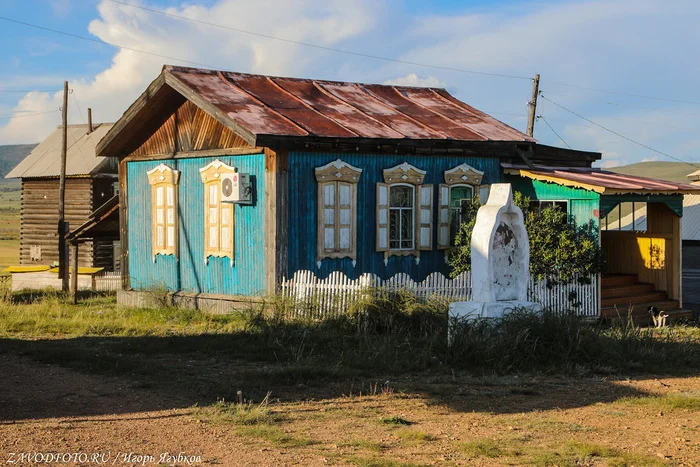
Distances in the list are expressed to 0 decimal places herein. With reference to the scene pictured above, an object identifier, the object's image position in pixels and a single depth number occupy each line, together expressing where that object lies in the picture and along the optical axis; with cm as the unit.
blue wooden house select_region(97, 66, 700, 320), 1655
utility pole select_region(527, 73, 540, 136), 3091
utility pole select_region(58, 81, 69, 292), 2512
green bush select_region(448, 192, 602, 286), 1667
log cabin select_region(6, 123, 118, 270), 2989
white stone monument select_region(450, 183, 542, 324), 1246
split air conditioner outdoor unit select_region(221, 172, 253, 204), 1670
